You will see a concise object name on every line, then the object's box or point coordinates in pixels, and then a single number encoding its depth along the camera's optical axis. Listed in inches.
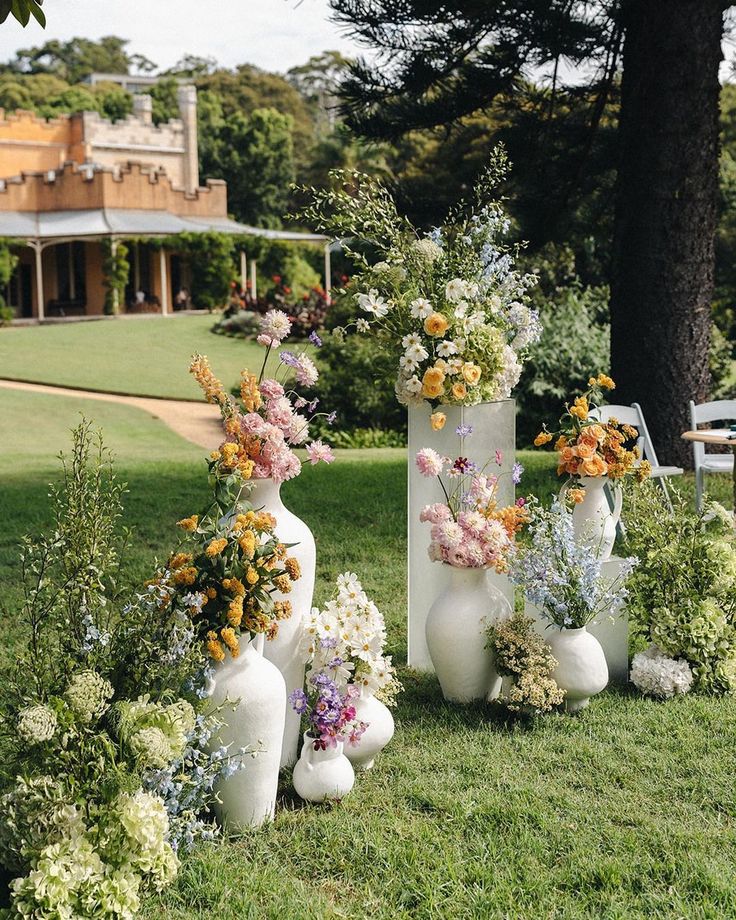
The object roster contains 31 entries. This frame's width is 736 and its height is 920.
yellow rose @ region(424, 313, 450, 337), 169.6
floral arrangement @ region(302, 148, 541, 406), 171.3
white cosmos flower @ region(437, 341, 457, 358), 170.2
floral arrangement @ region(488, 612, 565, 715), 157.5
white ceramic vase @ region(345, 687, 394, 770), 143.6
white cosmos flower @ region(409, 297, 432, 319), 170.2
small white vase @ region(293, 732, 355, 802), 136.0
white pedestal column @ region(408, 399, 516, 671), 178.7
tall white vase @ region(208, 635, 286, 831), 126.5
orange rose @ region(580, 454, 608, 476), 176.9
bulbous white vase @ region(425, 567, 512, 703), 165.2
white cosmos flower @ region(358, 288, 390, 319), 171.6
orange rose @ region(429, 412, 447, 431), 169.3
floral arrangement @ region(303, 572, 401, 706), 141.9
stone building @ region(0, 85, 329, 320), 1090.7
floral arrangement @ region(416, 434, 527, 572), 164.1
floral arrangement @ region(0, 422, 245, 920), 108.8
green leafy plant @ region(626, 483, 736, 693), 176.4
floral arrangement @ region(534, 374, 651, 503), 177.3
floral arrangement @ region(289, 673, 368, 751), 135.1
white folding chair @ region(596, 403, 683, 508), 309.6
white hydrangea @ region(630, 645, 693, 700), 174.1
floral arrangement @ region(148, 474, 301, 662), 124.5
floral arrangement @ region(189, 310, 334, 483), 137.4
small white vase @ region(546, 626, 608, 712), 165.0
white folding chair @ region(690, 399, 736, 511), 313.4
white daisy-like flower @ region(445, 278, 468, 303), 169.6
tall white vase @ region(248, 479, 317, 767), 142.4
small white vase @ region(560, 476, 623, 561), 182.1
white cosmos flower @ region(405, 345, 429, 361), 171.6
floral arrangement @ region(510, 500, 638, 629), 164.6
